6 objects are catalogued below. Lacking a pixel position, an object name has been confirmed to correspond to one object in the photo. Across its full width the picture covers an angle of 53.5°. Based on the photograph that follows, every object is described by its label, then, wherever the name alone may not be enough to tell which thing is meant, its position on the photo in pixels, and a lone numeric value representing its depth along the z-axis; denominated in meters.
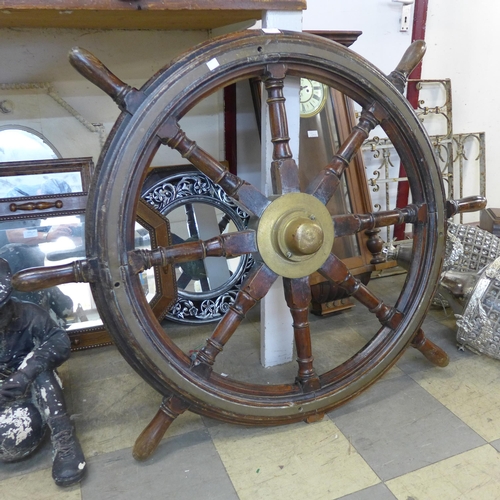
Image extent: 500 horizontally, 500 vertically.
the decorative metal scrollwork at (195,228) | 2.09
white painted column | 1.48
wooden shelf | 1.23
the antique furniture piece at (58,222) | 1.85
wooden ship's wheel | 1.23
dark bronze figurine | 1.35
